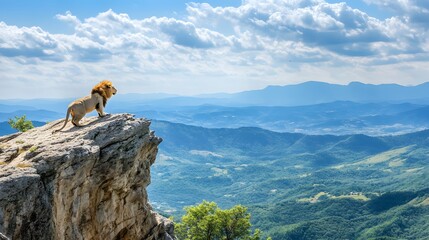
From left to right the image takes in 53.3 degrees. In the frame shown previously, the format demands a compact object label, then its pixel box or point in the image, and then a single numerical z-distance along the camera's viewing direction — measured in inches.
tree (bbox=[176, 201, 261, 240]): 2420.0
